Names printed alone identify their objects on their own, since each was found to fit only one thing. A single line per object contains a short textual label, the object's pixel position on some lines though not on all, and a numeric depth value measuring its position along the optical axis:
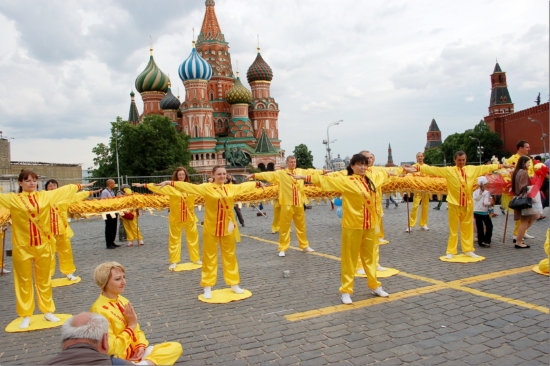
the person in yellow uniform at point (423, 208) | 10.92
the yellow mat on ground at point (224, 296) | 6.18
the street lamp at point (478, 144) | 60.84
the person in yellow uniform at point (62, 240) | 7.93
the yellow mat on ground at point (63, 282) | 7.87
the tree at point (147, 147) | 47.59
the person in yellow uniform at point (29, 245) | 5.60
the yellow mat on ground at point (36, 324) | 5.51
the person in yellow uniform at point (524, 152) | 8.76
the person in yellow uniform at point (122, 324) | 3.53
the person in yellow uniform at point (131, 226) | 12.03
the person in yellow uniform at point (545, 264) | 6.57
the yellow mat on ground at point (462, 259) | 7.67
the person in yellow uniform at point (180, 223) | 8.49
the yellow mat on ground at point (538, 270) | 6.65
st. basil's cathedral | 56.59
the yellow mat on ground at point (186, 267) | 8.50
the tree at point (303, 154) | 81.75
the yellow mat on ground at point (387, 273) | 7.07
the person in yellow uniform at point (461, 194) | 7.61
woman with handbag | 8.28
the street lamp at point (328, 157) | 40.44
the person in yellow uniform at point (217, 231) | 6.32
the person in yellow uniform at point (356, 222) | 5.79
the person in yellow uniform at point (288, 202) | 9.34
